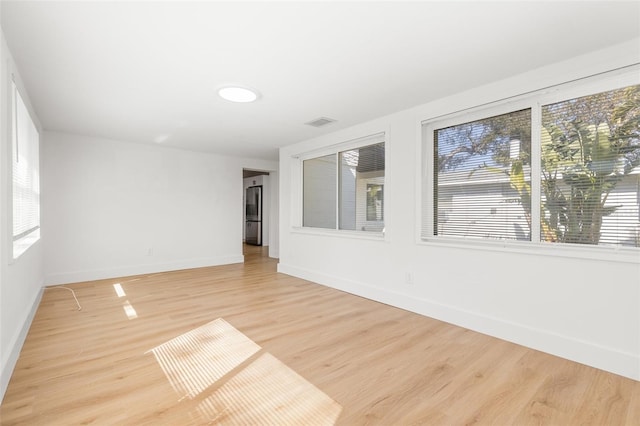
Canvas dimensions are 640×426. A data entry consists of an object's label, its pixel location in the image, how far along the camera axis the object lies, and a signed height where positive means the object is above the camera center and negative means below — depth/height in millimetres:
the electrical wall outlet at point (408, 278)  3379 -771
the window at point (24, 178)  2484 +319
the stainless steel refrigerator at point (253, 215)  9251 -145
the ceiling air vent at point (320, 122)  3816 +1183
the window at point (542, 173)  2184 +332
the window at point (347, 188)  4008 +351
